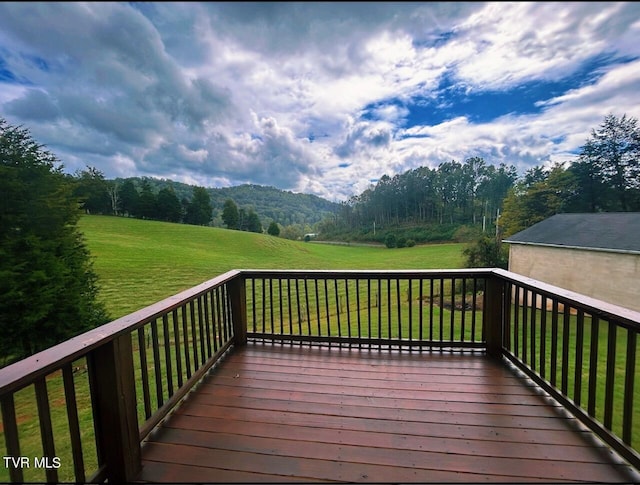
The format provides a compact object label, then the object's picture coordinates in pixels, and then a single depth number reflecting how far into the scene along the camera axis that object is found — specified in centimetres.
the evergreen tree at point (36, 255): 391
